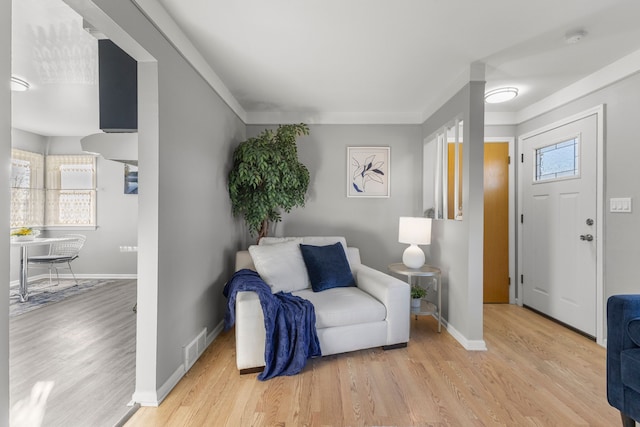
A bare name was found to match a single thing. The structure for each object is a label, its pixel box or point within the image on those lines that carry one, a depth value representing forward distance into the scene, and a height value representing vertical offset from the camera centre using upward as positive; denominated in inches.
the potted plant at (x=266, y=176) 120.5 +14.6
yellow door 150.8 -3.5
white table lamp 120.6 -9.4
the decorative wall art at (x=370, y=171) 152.6 +21.0
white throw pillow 106.7 -18.8
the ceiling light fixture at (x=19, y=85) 124.7 +52.7
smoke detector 83.7 +48.7
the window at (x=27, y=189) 190.1 +14.4
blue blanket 85.6 -32.8
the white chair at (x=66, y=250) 196.9 -24.3
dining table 153.7 -26.8
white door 113.5 -3.0
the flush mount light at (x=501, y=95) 121.6 +47.7
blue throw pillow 114.1 -20.2
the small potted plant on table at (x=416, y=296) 121.6 -32.0
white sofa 87.2 -32.3
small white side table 117.2 -23.6
